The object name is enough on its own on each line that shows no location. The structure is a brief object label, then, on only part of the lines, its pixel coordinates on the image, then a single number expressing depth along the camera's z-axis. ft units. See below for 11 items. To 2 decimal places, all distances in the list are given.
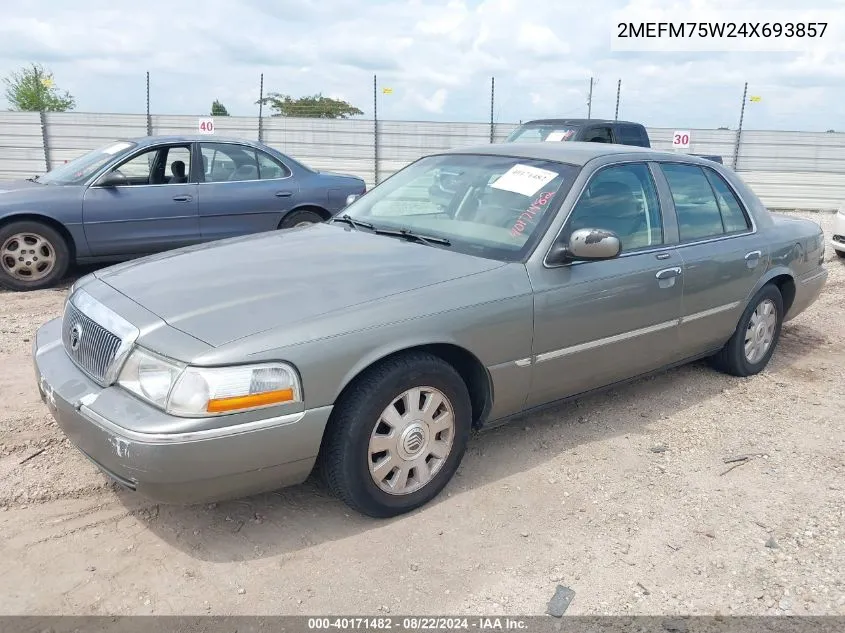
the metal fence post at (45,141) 52.01
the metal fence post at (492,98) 54.65
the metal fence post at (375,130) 53.09
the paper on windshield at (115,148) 24.23
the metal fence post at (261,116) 52.85
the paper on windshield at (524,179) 12.66
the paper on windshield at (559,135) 36.56
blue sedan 22.53
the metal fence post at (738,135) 55.53
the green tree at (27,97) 105.50
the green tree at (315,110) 62.31
